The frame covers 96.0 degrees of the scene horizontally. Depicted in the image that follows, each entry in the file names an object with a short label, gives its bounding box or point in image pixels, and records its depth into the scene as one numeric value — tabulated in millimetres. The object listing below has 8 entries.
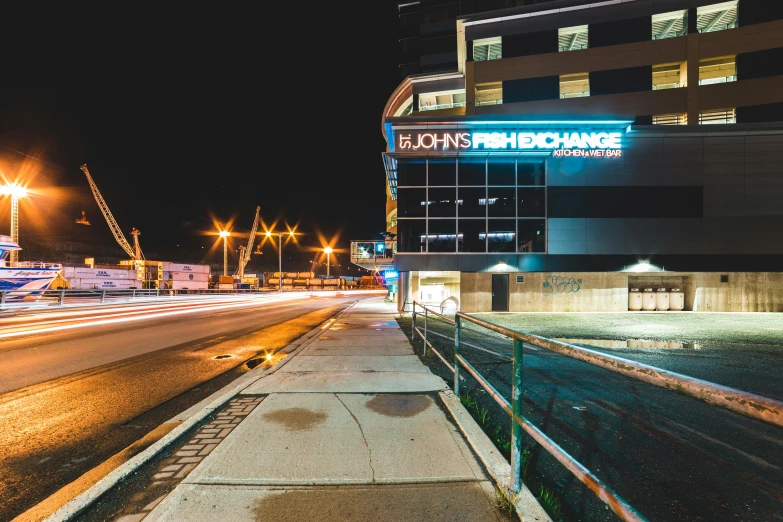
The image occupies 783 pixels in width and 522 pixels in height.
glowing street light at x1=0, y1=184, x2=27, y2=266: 36781
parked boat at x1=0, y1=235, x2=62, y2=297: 25625
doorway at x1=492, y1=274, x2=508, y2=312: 20906
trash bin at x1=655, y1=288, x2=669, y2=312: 20891
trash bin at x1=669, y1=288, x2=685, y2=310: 21031
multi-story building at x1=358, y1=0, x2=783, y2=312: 19984
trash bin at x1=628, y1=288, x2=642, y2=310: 21016
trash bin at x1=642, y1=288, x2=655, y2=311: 20875
